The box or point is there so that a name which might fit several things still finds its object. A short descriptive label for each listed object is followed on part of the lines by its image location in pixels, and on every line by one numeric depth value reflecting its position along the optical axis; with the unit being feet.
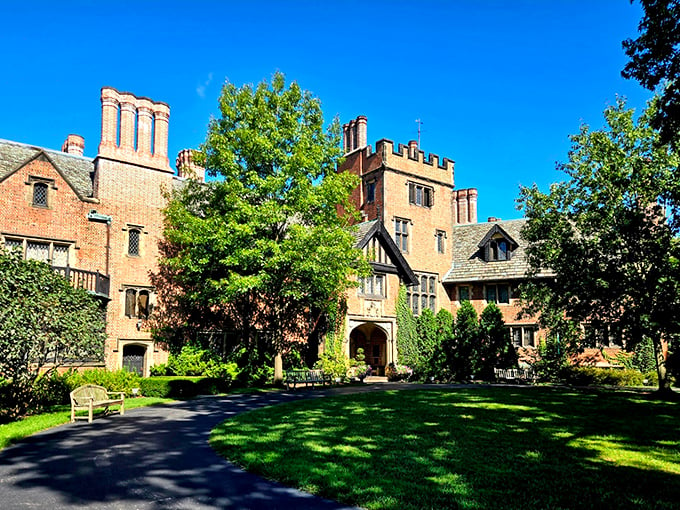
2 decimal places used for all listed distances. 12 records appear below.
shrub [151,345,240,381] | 81.46
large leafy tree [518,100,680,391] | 63.72
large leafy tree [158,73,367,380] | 73.15
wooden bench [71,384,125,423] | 45.65
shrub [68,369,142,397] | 63.00
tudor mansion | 77.05
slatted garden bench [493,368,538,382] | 98.73
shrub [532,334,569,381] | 102.68
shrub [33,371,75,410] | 55.77
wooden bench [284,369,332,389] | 78.43
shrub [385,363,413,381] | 101.50
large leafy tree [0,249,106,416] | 46.09
